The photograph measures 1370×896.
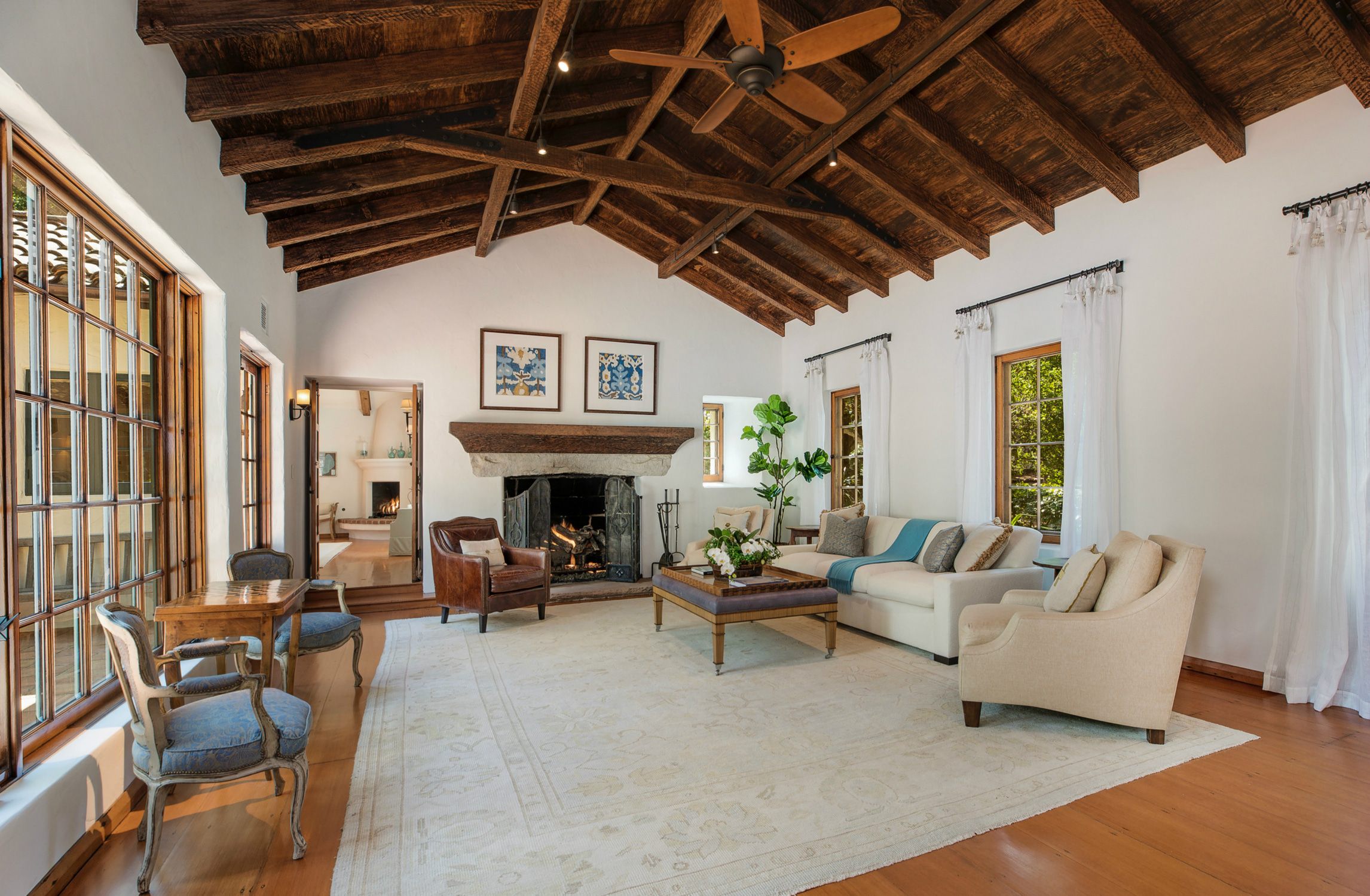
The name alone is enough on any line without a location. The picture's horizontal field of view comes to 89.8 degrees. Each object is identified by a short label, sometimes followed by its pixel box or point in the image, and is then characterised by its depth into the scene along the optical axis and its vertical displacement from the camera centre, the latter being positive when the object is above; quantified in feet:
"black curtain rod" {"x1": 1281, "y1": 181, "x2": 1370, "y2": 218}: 11.32 +4.13
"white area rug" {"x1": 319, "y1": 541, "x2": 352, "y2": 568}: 29.68 -4.56
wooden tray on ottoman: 14.34 -2.96
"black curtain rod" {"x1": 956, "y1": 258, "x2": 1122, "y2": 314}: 15.08 +3.90
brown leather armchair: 17.52 -3.29
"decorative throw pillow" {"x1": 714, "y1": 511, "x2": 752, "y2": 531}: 23.81 -2.52
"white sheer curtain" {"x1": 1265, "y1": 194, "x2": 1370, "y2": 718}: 11.19 -0.56
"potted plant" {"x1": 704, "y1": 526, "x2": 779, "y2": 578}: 15.44 -2.37
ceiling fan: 9.02 +5.56
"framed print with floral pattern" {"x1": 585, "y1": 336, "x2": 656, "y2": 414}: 24.50 +2.68
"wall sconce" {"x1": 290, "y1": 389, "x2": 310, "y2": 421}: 19.51 +1.48
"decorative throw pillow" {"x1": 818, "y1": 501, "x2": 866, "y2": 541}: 20.94 -2.02
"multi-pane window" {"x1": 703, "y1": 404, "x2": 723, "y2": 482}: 27.76 +0.34
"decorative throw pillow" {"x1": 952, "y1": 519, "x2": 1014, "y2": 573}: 15.44 -2.36
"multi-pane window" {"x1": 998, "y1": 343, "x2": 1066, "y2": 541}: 17.16 +0.13
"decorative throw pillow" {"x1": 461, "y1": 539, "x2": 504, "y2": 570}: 19.29 -2.77
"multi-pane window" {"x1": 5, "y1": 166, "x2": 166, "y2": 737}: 7.30 +0.20
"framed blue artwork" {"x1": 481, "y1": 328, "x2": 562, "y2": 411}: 23.17 +2.76
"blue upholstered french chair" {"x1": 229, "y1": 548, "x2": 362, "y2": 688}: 11.91 -3.07
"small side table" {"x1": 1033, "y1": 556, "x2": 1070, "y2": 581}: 15.26 -2.68
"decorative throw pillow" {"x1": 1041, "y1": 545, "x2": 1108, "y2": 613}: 10.93 -2.28
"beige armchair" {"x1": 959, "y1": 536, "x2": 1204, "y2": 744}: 10.03 -3.25
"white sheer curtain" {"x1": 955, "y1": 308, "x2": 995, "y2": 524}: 18.29 +0.75
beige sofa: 14.38 -3.30
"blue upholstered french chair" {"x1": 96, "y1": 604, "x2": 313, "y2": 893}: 6.73 -2.87
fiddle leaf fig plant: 24.76 -0.56
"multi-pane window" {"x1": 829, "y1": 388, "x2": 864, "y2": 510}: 24.61 -0.10
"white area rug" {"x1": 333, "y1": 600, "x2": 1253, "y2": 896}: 7.16 -4.36
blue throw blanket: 17.54 -2.89
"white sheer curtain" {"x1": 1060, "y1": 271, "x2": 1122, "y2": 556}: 15.02 +0.80
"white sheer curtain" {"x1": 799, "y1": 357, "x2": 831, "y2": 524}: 25.43 +0.87
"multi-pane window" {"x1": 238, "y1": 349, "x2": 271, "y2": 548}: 16.43 +0.02
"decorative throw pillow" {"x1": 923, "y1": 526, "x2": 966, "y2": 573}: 16.21 -2.50
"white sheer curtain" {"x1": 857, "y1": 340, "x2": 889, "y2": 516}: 22.03 +0.71
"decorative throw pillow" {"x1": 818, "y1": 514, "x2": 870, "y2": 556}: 19.89 -2.66
